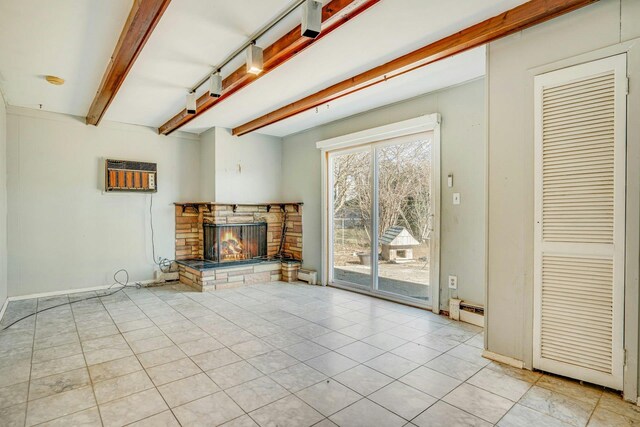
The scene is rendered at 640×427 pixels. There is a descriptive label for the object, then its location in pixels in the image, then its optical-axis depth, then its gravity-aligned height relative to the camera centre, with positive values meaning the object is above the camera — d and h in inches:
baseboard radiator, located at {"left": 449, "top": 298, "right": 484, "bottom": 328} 134.3 -43.3
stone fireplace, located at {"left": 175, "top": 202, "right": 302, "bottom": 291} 206.4 -23.1
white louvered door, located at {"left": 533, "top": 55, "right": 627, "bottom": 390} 83.6 -3.5
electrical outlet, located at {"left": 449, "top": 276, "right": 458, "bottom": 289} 143.8 -32.3
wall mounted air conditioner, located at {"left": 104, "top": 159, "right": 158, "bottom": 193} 195.9 +19.5
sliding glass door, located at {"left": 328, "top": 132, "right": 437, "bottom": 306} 159.9 -5.1
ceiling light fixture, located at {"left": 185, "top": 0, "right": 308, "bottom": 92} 90.5 +54.0
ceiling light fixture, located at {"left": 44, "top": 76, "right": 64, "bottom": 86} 137.2 +53.7
